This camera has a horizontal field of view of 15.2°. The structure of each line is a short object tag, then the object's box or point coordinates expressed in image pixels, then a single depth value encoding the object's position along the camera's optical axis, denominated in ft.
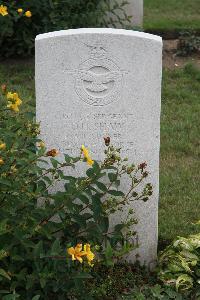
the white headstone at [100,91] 12.83
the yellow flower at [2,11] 13.67
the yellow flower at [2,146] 10.90
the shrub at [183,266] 13.35
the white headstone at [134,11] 28.44
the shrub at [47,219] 11.44
